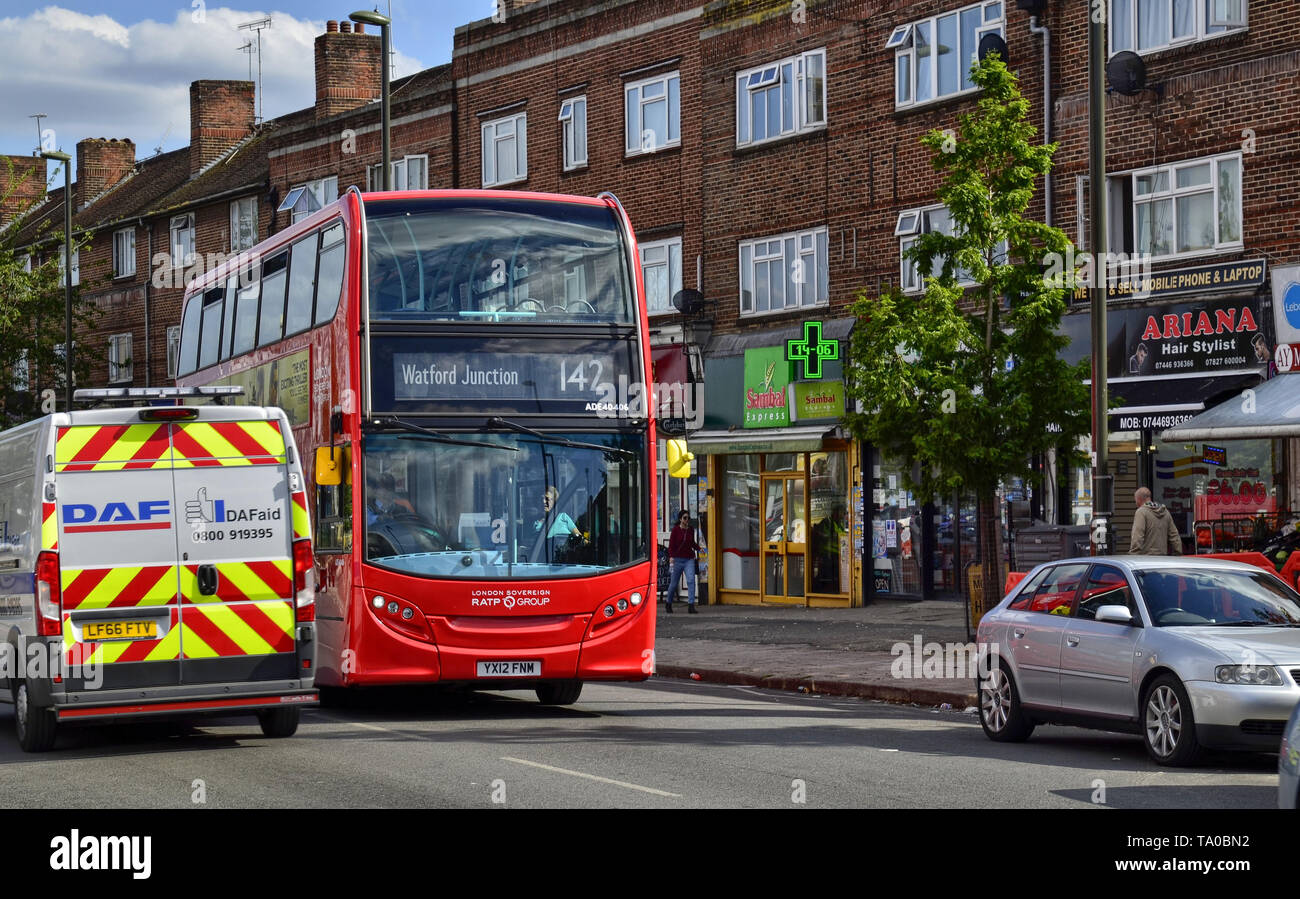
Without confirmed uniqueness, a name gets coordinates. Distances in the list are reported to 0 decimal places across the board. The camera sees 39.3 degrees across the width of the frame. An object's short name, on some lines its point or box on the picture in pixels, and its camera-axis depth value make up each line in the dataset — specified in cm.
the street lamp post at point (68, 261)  4244
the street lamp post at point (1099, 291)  1784
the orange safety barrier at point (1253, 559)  1812
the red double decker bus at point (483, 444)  1505
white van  1309
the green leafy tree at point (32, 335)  4962
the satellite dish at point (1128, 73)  2478
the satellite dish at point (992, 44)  2672
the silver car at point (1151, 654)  1177
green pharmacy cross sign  3016
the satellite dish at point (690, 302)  3350
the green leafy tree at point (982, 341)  2081
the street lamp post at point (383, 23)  2727
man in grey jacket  1966
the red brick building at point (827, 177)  2386
